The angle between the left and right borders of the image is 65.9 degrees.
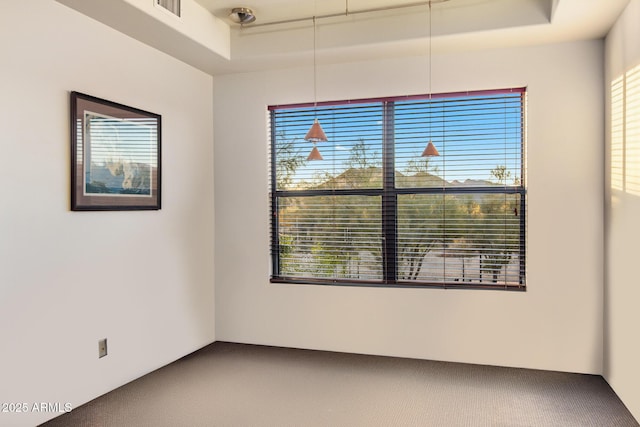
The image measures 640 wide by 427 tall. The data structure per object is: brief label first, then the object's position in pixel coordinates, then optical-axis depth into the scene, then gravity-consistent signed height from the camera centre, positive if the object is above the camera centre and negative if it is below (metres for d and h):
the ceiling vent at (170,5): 3.25 +1.39
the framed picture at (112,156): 3.14 +0.39
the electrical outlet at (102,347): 3.32 -0.92
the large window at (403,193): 3.94 +0.16
